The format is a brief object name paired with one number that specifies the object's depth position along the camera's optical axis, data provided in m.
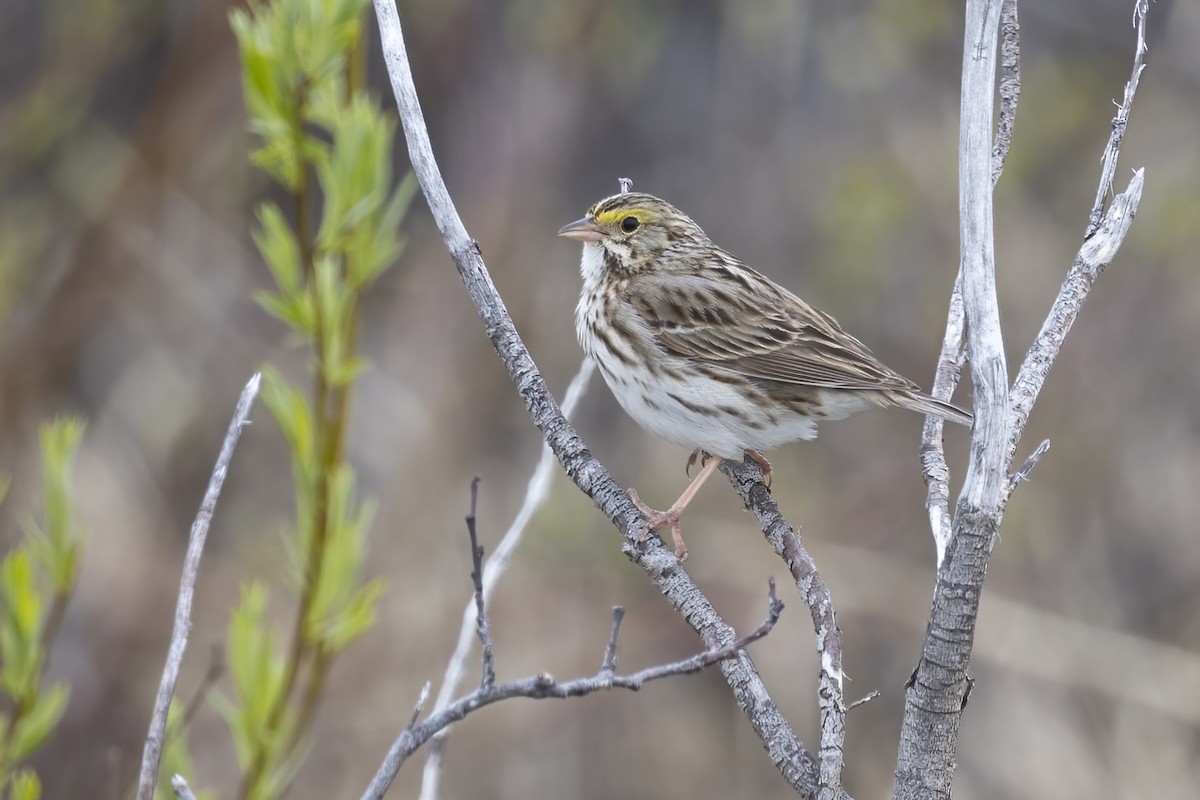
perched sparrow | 8.52
